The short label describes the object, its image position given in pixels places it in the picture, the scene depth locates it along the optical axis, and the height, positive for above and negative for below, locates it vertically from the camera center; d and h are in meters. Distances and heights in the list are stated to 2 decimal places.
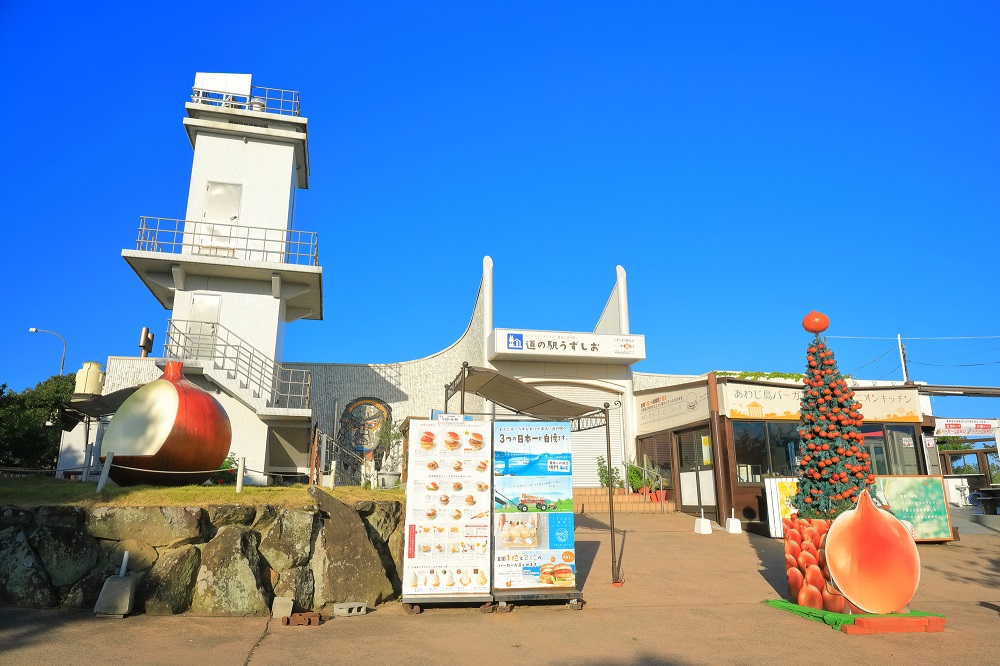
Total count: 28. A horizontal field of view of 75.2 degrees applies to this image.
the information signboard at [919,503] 15.26 -0.29
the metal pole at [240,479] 9.63 +0.18
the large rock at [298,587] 8.55 -1.24
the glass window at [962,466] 36.59 +1.39
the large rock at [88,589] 7.99 -1.18
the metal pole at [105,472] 9.49 +0.28
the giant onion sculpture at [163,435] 10.30 +0.89
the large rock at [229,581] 8.20 -1.12
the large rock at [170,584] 8.00 -1.12
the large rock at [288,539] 8.92 -0.65
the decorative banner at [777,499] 15.33 -0.20
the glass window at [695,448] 18.23 +1.20
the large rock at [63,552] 8.13 -0.74
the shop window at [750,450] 17.31 +1.06
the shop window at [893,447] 17.89 +1.17
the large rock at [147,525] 8.49 -0.42
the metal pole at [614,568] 10.20 -1.19
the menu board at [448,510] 8.78 -0.25
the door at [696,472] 17.84 +0.52
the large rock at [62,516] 8.45 -0.31
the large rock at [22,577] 7.89 -1.02
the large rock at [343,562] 8.97 -0.97
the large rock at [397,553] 10.00 -0.96
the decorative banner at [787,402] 17.58 +2.37
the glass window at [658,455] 20.44 +1.13
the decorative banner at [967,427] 29.42 +2.80
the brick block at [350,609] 8.48 -1.50
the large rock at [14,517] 8.38 -0.32
